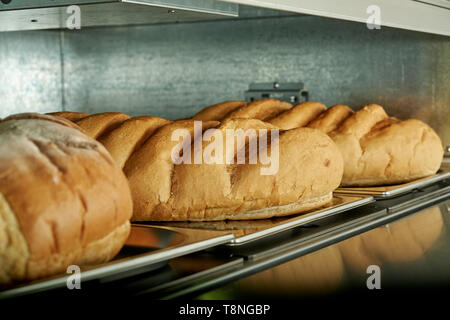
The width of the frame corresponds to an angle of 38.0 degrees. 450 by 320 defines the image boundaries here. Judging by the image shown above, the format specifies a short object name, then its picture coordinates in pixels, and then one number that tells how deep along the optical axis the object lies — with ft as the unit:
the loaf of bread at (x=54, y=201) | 2.75
